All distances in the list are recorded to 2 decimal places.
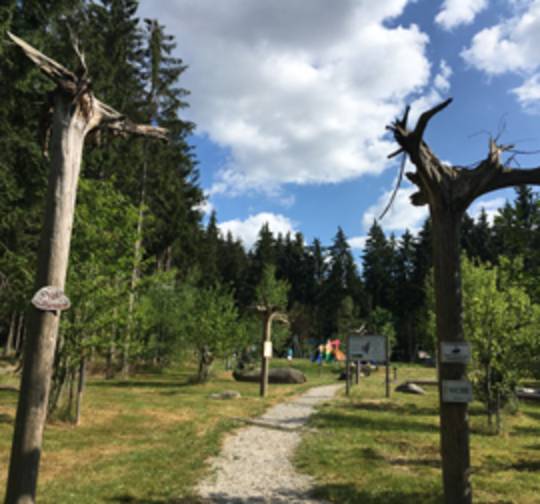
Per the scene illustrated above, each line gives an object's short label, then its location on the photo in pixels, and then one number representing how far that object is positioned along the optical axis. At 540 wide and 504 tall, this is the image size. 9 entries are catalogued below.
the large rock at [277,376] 24.53
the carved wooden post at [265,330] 17.50
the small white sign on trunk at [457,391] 4.39
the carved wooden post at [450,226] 4.45
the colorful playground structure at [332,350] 36.97
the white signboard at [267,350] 17.39
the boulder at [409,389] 20.76
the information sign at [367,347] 19.20
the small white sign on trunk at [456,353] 4.38
